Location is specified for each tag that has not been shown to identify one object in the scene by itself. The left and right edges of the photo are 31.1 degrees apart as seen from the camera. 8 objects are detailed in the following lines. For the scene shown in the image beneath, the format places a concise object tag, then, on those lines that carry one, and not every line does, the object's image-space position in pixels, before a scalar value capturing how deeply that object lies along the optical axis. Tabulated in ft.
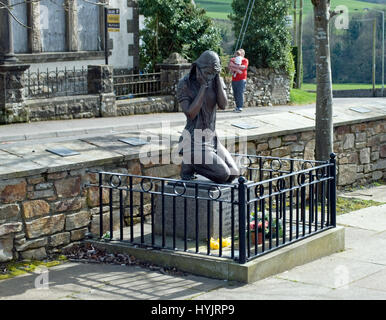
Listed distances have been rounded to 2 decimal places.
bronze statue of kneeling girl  25.03
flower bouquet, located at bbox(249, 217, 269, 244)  25.22
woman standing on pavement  68.28
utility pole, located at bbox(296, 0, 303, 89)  121.98
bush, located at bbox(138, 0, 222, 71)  75.36
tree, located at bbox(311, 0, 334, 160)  36.01
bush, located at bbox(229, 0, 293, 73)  85.61
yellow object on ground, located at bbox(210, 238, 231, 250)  24.82
